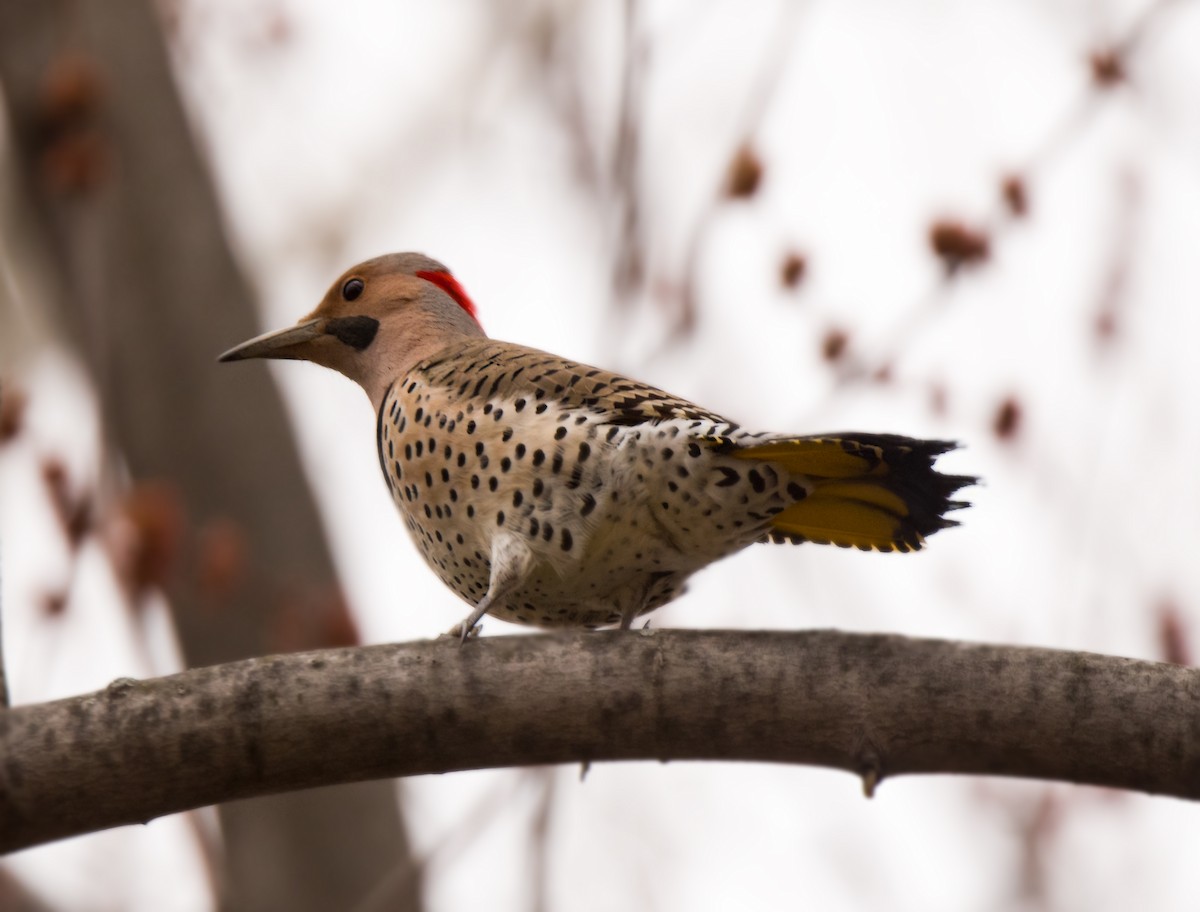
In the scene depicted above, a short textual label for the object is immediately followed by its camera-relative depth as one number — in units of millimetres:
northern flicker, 7781
